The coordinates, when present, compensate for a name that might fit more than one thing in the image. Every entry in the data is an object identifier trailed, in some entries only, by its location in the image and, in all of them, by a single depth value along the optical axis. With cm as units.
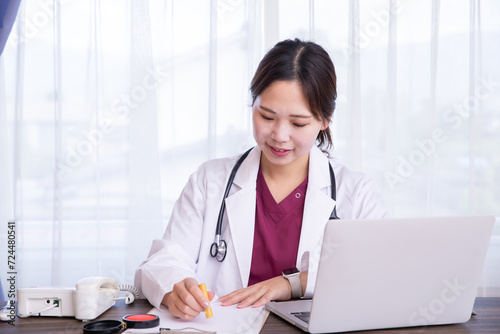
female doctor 154
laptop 99
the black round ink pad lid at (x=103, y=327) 105
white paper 109
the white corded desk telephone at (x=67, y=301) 115
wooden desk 109
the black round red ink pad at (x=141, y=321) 109
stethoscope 164
